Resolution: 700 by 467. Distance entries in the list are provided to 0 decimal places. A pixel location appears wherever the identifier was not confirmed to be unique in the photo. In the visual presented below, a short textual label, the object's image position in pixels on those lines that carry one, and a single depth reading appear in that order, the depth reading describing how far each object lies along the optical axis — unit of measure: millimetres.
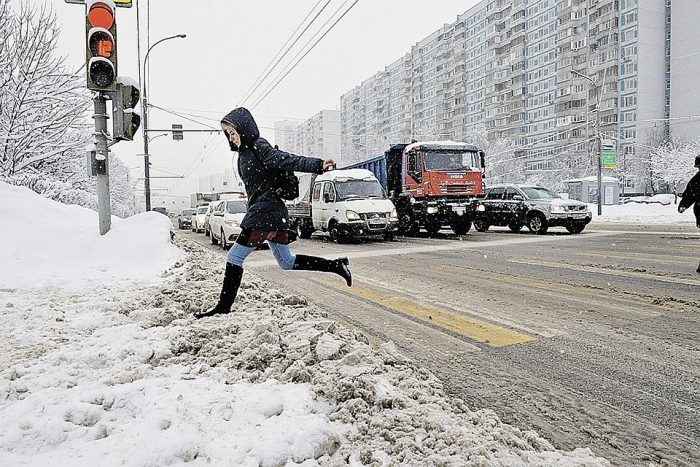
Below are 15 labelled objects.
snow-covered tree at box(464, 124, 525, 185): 69500
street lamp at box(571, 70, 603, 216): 31317
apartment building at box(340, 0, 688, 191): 70500
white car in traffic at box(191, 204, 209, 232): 29025
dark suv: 17344
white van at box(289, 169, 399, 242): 15375
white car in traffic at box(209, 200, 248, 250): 15328
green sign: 35594
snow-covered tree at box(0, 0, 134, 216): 18234
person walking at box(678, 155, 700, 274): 7852
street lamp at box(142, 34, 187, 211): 28672
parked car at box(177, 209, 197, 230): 36375
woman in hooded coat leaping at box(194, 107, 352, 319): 4410
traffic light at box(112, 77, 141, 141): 7730
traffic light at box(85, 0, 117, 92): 7070
